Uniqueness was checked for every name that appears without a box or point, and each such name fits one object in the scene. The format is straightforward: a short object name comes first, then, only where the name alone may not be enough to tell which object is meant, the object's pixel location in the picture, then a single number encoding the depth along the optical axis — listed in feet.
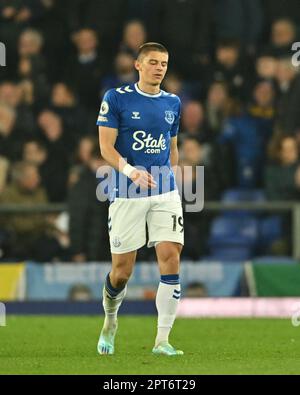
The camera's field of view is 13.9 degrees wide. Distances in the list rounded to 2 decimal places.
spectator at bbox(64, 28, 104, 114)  64.64
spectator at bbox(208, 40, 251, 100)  62.44
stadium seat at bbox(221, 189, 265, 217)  58.75
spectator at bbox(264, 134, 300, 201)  56.39
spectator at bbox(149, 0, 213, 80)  64.34
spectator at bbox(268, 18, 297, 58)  61.98
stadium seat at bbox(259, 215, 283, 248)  57.16
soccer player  34.09
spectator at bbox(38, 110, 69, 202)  60.59
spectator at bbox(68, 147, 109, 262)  57.06
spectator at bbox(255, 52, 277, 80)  61.11
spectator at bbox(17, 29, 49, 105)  65.31
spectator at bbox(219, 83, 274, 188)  59.16
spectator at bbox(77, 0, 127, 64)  66.54
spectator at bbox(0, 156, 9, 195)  61.26
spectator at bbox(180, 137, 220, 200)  57.52
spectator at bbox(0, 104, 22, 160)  63.00
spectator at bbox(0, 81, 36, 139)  63.35
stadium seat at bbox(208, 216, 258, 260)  57.47
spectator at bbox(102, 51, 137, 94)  62.90
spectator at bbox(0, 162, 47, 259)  58.70
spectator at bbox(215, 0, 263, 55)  65.72
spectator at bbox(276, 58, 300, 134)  60.18
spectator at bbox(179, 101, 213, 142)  60.08
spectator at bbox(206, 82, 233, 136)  61.77
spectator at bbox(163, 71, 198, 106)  62.23
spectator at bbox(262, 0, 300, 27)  66.59
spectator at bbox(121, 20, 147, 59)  64.03
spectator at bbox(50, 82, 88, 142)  62.23
